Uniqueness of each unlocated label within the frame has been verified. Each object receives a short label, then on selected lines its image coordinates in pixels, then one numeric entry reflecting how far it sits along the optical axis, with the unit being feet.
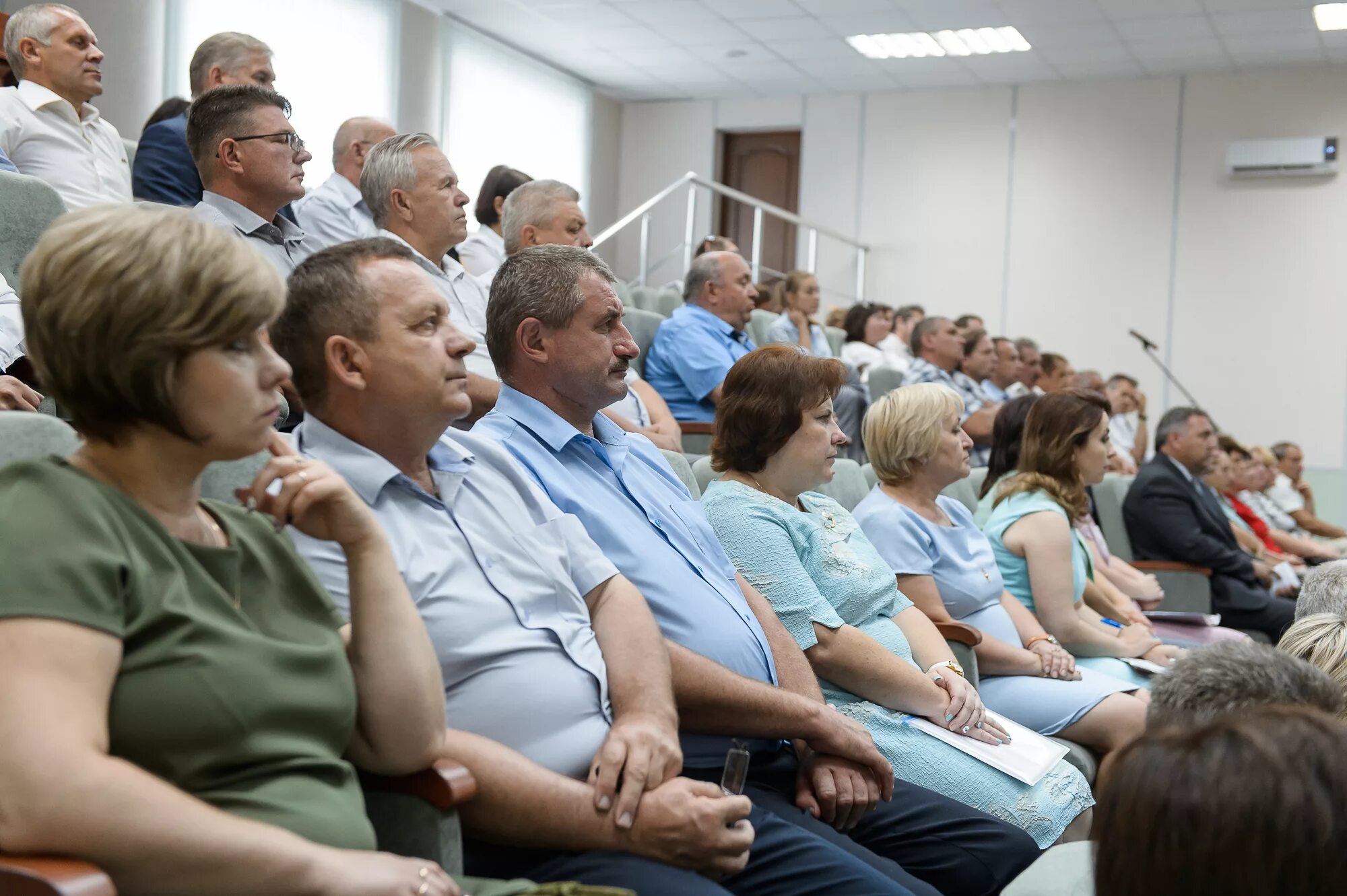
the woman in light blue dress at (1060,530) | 9.59
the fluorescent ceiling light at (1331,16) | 22.88
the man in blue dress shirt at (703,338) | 13.58
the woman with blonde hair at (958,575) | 8.21
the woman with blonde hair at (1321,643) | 5.40
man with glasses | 8.64
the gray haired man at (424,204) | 9.57
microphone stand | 26.78
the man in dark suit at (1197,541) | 14.39
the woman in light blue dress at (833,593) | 6.62
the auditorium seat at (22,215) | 7.59
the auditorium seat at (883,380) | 17.71
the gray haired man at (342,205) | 11.03
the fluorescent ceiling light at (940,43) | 25.93
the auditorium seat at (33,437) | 3.84
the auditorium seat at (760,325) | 20.58
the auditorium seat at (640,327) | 14.46
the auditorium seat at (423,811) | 3.82
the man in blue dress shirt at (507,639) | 4.28
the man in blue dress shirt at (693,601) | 5.51
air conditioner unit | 26.86
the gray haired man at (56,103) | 10.23
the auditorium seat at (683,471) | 7.58
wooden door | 32.73
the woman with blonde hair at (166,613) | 2.92
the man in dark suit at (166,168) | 10.10
